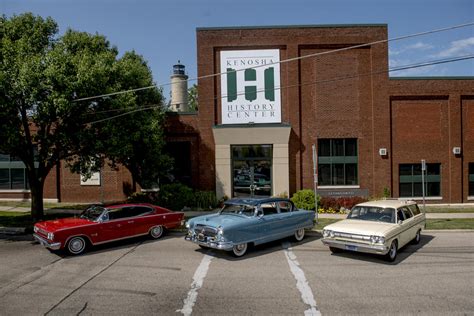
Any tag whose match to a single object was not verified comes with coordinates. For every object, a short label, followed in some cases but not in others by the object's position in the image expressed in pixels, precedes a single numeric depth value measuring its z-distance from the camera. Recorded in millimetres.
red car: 10609
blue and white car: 10031
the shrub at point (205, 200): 19797
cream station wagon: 9484
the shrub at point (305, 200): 18688
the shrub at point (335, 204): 18812
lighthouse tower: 35000
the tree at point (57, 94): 13047
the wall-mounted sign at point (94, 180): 23070
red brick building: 21406
